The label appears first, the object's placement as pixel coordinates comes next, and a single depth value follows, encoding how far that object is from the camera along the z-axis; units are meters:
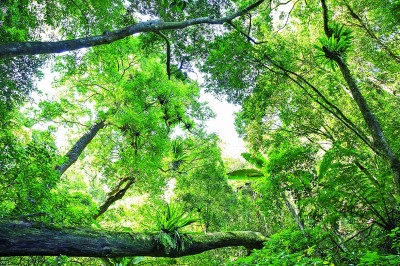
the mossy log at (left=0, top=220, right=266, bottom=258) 3.48
